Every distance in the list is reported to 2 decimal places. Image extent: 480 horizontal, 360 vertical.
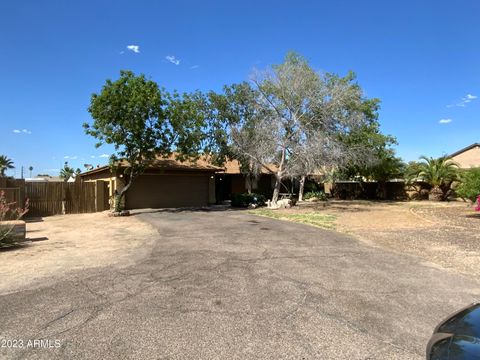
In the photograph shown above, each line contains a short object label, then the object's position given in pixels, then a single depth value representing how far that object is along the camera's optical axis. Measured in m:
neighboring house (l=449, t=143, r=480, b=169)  38.48
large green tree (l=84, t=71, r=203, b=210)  18.92
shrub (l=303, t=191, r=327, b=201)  34.31
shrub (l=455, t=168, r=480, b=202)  17.52
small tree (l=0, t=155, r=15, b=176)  58.44
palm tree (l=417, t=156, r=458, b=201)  30.08
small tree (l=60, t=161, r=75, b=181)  72.84
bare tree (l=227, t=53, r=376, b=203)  22.62
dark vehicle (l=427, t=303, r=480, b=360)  2.54
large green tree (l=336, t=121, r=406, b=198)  26.42
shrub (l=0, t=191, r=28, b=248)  9.80
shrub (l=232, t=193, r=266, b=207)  25.48
